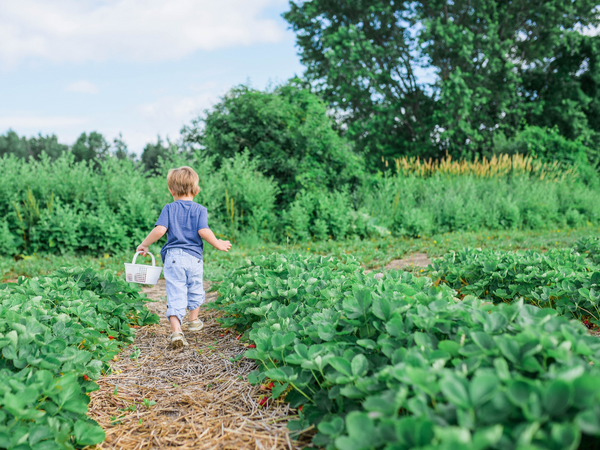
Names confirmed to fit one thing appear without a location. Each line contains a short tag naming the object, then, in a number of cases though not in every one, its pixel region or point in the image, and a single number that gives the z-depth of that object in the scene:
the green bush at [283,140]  8.88
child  3.11
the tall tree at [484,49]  14.84
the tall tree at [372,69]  16.05
